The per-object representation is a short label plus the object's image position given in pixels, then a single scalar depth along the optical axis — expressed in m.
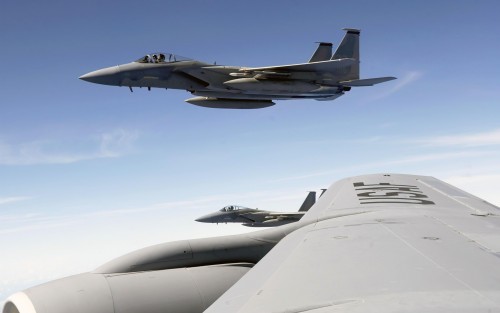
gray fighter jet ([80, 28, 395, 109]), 31.95
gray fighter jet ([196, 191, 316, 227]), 51.03
